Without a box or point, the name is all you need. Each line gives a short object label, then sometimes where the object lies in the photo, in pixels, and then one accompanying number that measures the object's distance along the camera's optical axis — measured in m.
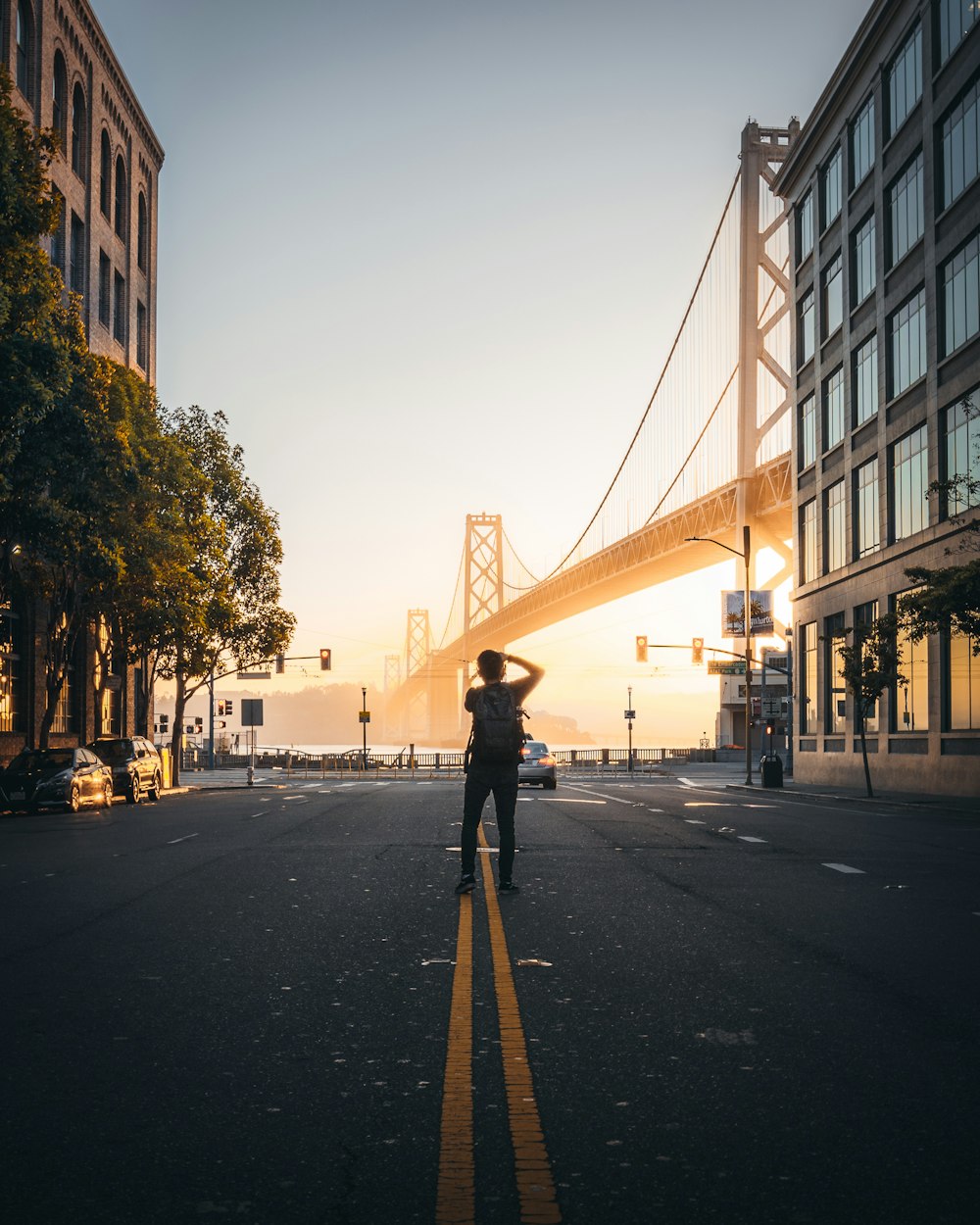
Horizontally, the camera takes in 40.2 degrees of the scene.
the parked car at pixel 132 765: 32.06
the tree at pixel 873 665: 33.50
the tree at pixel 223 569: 38.34
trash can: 41.62
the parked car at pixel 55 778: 26.84
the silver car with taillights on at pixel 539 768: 37.00
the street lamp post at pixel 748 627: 47.65
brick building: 38.31
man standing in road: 10.66
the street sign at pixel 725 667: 55.89
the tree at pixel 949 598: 25.52
